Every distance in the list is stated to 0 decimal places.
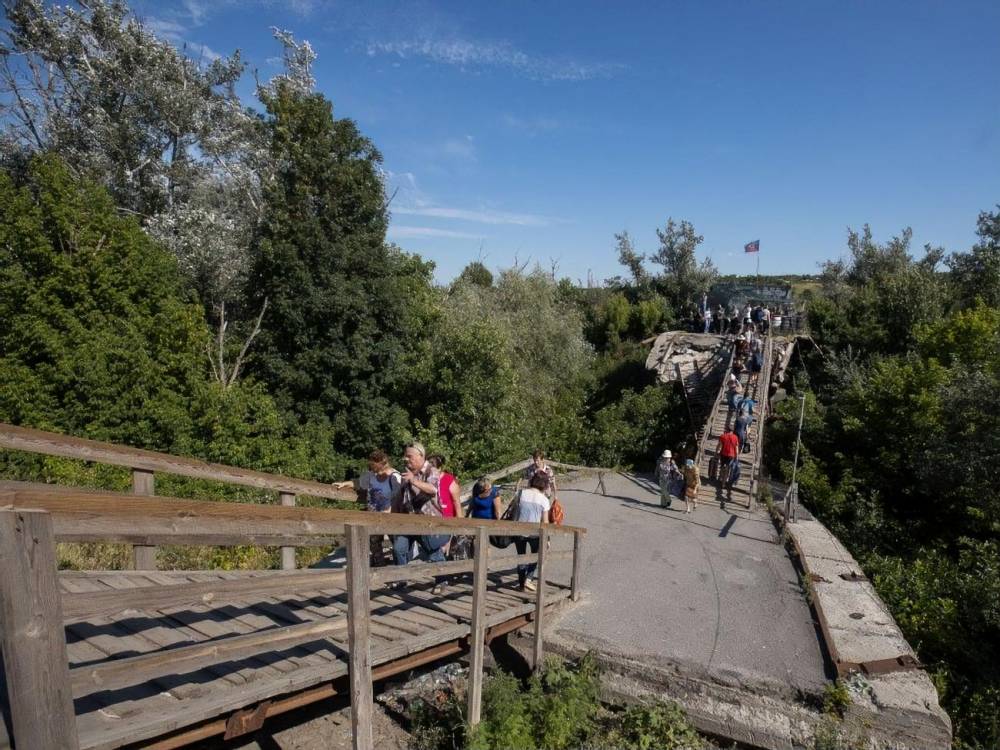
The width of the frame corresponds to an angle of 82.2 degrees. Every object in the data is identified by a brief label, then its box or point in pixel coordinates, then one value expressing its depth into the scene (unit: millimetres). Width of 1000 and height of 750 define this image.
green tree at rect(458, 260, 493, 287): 36488
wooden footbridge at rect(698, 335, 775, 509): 12258
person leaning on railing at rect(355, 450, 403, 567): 5711
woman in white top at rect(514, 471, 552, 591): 6594
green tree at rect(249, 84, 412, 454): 16797
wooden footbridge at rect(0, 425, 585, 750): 1954
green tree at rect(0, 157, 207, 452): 13148
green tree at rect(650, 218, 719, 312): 33812
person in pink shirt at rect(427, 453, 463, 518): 5965
